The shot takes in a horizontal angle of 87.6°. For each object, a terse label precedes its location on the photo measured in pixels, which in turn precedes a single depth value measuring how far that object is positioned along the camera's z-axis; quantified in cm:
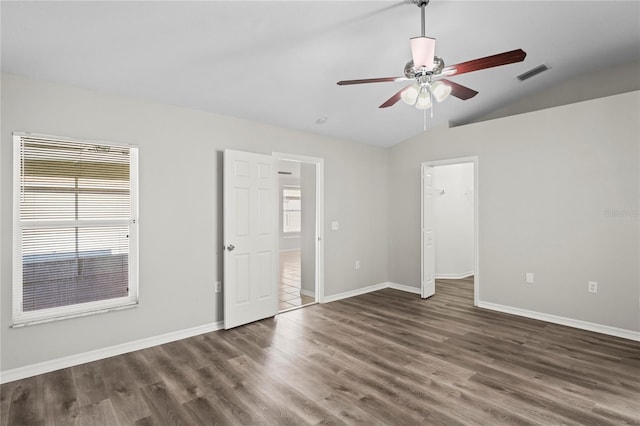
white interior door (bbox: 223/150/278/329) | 391
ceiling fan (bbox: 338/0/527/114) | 202
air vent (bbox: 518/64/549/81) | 397
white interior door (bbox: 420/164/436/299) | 532
